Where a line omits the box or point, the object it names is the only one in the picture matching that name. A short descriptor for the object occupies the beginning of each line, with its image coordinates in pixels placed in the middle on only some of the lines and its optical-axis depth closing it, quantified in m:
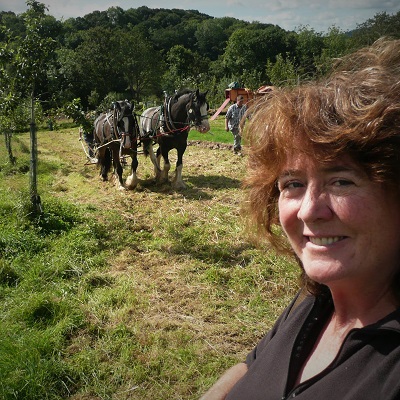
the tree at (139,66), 47.44
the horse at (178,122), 8.68
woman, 1.09
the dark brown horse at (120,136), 8.78
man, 12.05
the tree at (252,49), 59.72
